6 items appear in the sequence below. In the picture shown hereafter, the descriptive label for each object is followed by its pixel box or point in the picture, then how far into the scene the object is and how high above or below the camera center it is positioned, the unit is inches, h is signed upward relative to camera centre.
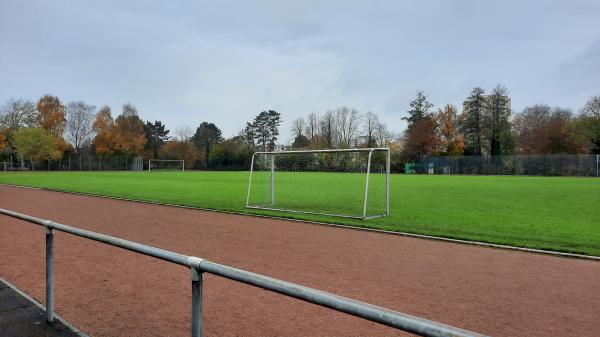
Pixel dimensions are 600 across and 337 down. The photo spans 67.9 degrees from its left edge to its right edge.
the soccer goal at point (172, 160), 3021.2 +30.6
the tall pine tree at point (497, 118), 2807.6 +320.6
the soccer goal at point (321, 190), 600.4 -49.2
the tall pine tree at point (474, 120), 2869.1 +310.2
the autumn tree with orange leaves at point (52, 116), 2913.4 +331.0
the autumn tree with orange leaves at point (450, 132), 2850.1 +235.5
